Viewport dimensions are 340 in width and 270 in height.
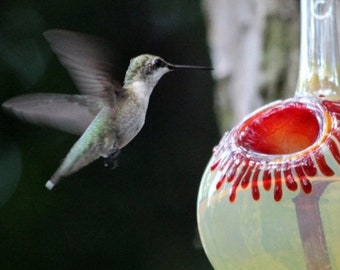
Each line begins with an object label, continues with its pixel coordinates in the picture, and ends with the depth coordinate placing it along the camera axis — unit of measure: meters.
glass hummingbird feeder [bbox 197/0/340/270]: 4.54
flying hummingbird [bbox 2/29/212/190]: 4.91
